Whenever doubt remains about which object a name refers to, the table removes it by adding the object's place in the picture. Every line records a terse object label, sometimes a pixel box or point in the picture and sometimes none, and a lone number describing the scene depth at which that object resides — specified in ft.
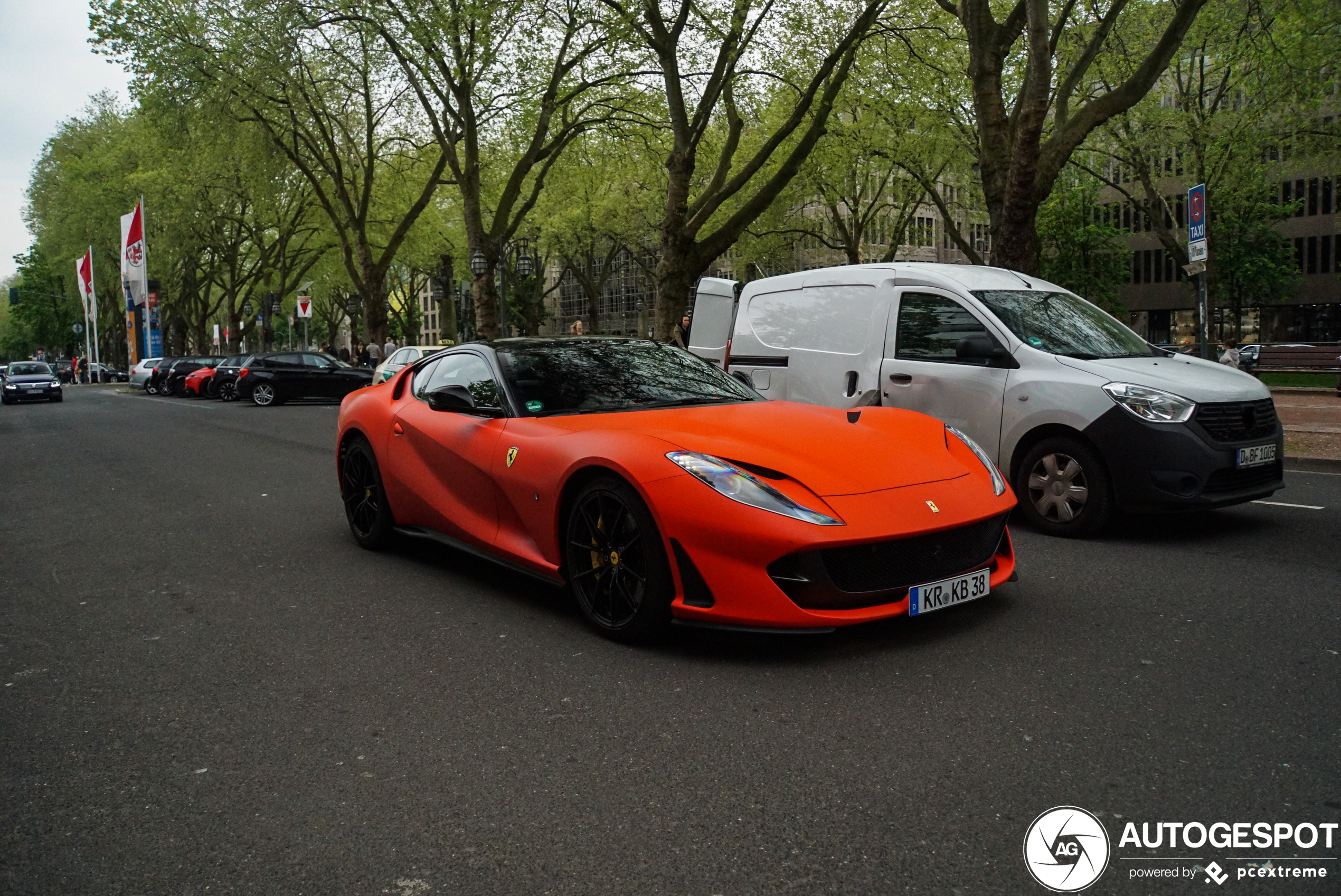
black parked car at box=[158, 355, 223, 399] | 132.87
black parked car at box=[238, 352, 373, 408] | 94.79
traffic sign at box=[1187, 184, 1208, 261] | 40.70
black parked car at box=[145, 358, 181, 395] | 138.10
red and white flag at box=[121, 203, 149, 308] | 135.54
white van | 21.26
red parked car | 126.41
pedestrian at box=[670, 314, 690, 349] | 64.89
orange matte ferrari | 13.47
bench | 74.54
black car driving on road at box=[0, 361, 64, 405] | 116.37
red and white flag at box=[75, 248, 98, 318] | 162.20
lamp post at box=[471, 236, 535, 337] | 89.86
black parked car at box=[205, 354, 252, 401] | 113.09
